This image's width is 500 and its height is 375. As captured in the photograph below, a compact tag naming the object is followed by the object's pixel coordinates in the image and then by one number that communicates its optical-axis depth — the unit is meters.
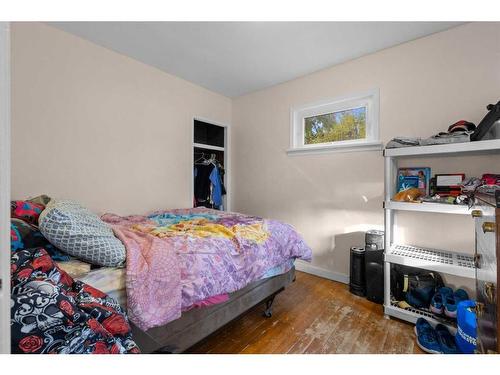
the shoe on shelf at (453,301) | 1.55
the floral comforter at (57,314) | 0.62
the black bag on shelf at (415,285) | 1.75
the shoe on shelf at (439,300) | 1.62
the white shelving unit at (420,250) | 1.49
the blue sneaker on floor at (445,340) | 1.36
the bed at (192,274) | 1.01
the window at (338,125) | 2.40
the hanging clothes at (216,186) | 3.32
